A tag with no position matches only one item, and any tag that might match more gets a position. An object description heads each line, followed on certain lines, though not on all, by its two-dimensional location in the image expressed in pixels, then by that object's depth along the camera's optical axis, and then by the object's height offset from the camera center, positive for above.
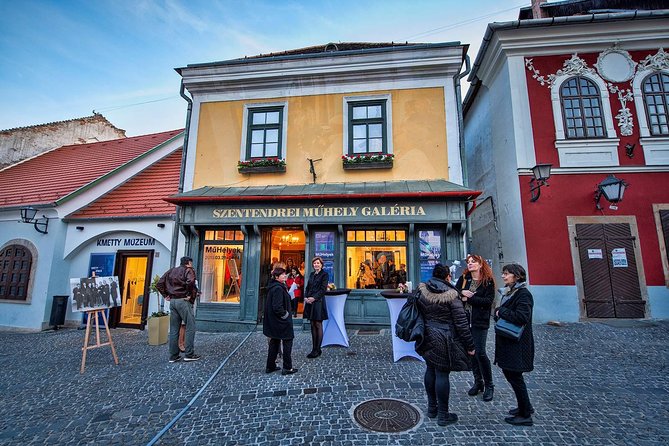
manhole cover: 3.55 -1.75
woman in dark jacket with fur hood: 3.42 -0.77
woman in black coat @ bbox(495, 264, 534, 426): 3.38 -0.82
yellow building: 8.28 +2.94
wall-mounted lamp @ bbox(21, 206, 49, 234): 9.76 +1.62
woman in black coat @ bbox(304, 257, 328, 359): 6.03 -0.65
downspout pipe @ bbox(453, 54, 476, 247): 8.22 +4.32
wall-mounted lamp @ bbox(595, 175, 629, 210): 7.84 +2.12
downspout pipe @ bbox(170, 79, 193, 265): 9.25 +2.53
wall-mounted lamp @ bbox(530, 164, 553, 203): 7.99 +2.45
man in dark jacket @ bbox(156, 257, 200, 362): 6.07 -0.64
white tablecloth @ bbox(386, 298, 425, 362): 5.62 -1.35
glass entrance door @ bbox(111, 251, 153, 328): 9.68 -0.45
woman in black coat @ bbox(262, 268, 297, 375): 5.12 -0.83
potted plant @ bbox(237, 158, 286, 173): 9.27 +3.13
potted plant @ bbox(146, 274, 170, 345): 7.33 -1.36
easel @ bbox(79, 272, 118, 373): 5.58 -1.39
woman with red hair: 4.10 -0.57
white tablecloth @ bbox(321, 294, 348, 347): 6.37 -1.13
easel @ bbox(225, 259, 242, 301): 8.91 -0.16
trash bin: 9.77 -1.30
